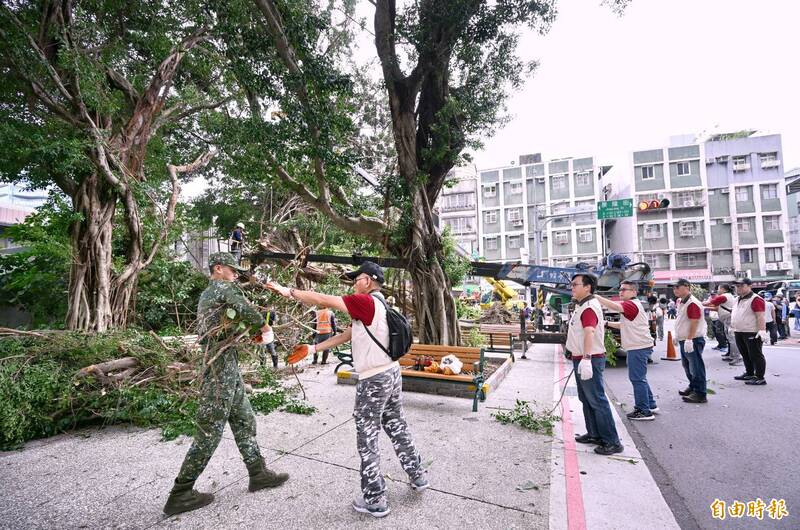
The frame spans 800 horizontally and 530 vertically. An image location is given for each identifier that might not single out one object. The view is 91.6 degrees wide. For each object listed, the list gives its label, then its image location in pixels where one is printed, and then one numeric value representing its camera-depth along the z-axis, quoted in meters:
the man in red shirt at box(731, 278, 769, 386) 6.57
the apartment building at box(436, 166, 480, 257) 39.81
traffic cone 9.72
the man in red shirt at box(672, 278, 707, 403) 5.73
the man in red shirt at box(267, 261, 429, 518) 2.86
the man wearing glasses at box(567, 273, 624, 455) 3.95
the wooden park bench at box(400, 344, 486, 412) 5.61
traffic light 13.00
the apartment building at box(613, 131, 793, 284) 29.48
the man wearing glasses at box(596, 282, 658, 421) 4.89
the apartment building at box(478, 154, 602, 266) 35.22
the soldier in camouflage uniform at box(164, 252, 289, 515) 2.92
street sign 14.87
